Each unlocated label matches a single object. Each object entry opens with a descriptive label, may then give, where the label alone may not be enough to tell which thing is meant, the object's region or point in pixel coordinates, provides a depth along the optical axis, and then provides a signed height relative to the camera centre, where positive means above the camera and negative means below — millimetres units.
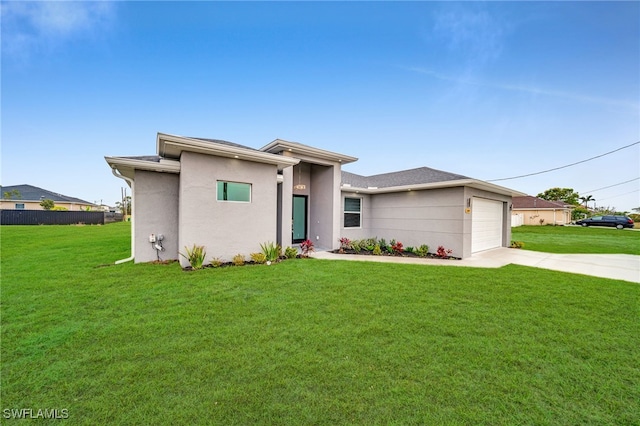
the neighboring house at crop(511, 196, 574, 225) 28875 +367
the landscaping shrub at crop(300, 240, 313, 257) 8469 -1314
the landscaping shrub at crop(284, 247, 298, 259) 8023 -1447
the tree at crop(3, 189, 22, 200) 26891 +1416
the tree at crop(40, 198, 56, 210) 26550 +311
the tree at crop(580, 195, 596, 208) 45219 +3321
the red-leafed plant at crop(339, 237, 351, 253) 9862 -1365
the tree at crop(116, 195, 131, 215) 33656 +743
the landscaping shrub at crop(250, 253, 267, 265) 7211 -1468
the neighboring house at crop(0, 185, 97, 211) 26641 +1020
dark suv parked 23750 -558
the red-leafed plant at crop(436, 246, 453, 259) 8840 -1480
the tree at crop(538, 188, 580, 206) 38656 +3429
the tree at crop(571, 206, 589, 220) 35688 +410
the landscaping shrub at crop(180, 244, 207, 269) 6344 -1275
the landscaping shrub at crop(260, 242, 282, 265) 7428 -1318
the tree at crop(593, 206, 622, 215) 51631 +1664
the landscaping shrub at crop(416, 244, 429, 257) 9205 -1494
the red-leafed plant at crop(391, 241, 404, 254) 9625 -1483
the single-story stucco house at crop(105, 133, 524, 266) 6598 +343
